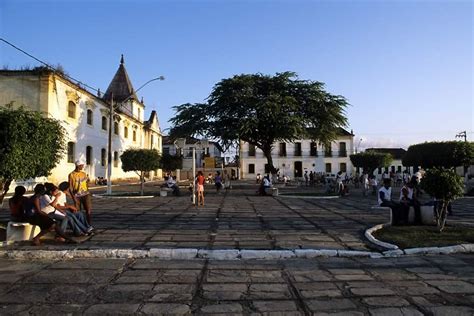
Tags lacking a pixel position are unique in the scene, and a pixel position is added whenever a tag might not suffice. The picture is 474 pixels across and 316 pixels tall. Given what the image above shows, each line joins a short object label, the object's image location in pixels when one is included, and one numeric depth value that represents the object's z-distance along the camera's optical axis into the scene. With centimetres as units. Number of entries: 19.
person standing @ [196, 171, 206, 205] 1645
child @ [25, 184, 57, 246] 787
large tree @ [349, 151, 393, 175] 3659
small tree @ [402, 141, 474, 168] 2881
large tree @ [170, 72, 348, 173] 3066
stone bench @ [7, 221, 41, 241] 796
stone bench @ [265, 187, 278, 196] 2359
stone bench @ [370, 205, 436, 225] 1020
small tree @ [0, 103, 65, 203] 850
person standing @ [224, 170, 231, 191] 3171
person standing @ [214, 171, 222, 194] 2564
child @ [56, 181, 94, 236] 846
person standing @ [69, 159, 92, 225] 962
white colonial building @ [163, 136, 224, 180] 4819
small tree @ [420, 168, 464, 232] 899
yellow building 2673
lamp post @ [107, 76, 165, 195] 2343
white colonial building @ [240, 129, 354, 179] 6575
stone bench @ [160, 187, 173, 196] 2280
